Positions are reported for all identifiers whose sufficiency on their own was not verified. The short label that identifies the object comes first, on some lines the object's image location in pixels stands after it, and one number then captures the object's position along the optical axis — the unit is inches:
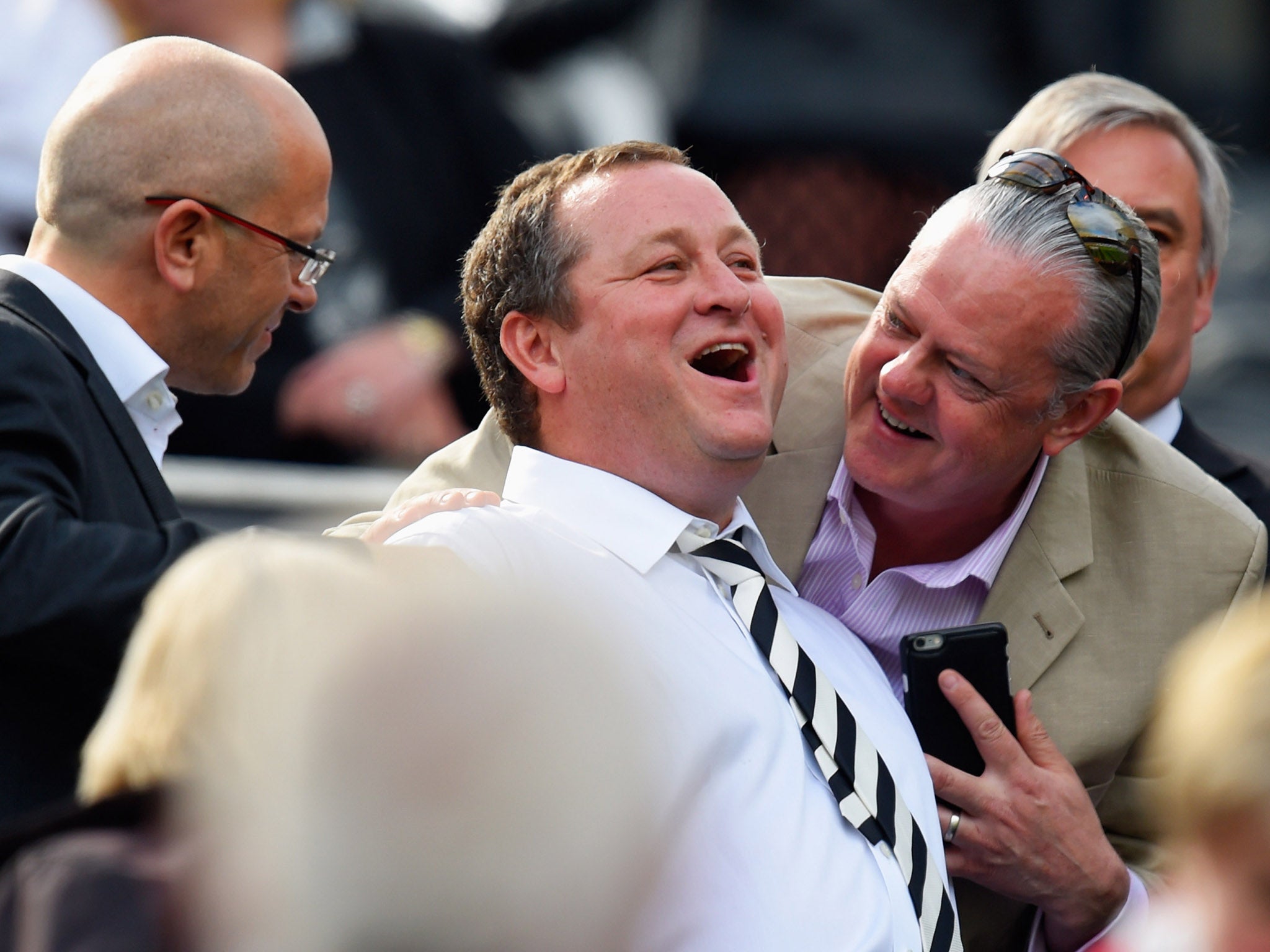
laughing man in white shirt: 422.6
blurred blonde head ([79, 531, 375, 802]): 351.7
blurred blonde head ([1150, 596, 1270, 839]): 364.3
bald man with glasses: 422.4
